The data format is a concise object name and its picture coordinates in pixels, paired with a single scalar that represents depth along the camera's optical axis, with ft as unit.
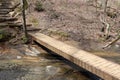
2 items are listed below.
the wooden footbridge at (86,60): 13.85
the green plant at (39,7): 30.03
